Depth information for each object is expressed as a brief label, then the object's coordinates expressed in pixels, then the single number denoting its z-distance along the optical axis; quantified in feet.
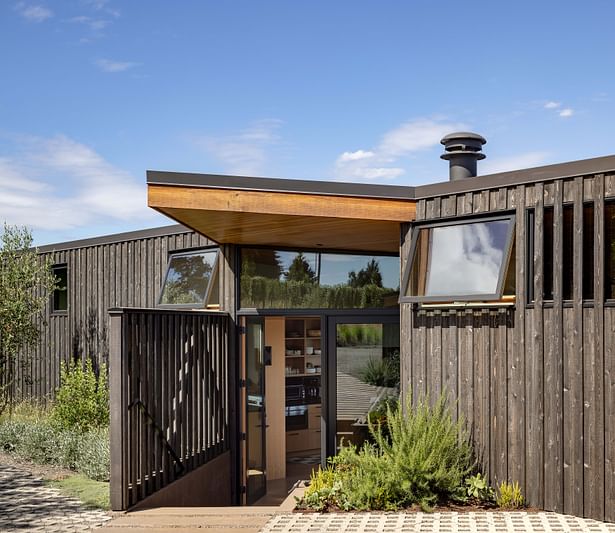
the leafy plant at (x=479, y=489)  22.94
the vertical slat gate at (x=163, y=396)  21.61
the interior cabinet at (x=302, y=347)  40.93
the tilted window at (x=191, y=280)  32.71
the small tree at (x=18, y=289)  41.45
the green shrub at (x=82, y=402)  35.53
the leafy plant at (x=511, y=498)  22.40
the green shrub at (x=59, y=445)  28.72
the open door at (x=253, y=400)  31.63
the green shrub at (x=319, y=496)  22.90
